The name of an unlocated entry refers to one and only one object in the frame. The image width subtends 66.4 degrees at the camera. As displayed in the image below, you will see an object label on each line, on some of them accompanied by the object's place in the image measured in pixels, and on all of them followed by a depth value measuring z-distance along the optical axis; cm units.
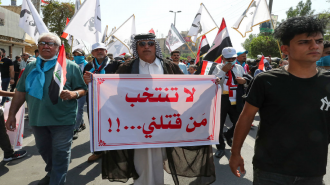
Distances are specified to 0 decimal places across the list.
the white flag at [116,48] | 1171
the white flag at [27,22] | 636
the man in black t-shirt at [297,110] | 173
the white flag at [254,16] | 855
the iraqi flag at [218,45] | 440
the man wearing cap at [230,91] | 436
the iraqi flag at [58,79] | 277
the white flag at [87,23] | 612
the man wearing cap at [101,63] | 467
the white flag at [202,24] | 970
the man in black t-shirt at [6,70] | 831
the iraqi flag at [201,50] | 668
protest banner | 278
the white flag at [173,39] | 1224
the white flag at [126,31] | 1047
